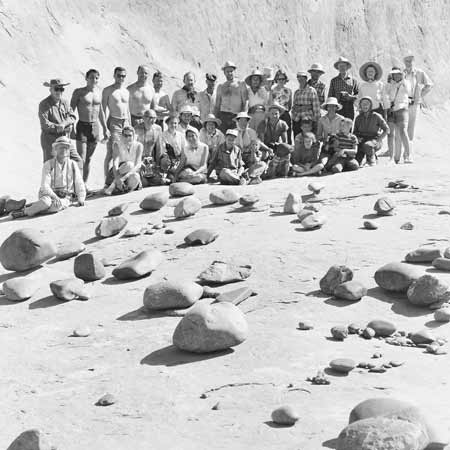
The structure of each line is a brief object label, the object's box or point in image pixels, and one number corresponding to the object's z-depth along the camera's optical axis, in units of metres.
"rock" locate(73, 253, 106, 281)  7.73
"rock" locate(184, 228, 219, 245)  8.20
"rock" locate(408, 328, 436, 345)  5.79
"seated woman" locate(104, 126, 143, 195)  10.39
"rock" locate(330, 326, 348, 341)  5.91
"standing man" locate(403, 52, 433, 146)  12.49
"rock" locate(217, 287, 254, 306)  6.73
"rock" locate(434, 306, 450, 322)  6.16
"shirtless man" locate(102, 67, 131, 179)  11.05
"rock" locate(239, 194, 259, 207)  9.25
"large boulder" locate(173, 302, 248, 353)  5.75
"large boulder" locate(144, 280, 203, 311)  6.71
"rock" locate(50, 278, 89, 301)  7.27
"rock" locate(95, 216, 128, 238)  8.92
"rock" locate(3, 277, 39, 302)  7.43
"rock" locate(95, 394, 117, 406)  5.16
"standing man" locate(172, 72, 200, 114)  11.47
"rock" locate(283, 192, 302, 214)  8.82
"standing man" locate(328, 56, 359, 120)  11.48
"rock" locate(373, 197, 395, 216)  8.62
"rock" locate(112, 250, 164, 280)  7.59
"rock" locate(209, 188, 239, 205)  9.48
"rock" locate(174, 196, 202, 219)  9.16
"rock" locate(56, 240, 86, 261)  8.44
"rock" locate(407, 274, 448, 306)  6.38
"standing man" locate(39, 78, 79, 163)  10.39
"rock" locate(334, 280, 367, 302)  6.62
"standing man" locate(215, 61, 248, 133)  11.44
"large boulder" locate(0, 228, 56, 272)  8.10
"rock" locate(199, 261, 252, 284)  7.21
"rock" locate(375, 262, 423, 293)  6.68
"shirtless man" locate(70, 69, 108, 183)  10.79
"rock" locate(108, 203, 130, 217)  9.48
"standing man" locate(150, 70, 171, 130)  11.55
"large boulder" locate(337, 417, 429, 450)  3.96
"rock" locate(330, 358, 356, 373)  5.31
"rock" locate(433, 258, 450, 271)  7.08
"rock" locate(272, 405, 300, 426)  4.66
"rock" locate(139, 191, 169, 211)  9.49
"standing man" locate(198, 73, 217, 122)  11.62
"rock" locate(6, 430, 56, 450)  4.40
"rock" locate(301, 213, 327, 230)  8.26
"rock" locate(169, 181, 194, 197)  9.88
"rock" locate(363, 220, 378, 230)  8.23
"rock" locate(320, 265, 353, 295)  6.77
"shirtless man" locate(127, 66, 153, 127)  11.33
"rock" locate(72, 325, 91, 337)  6.46
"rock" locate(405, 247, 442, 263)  7.27
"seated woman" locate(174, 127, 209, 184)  10.45
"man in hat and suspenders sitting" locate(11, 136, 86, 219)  9.78
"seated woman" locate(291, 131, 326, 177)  10.67
